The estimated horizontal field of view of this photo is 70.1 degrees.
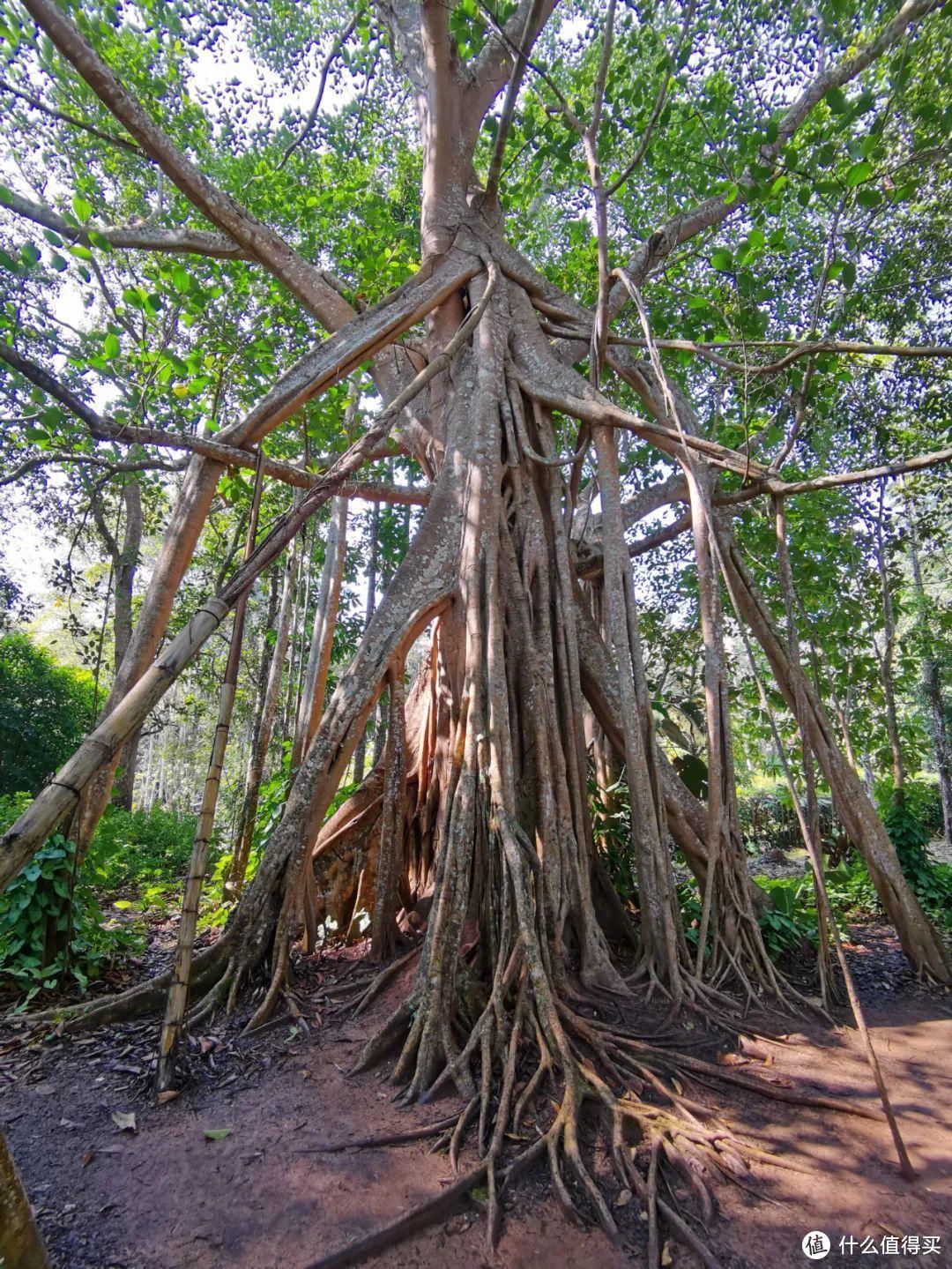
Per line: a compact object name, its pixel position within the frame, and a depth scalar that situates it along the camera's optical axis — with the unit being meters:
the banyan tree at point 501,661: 2.61
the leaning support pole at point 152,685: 1.58
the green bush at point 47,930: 3.32
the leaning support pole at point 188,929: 2.46
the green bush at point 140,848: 7.07
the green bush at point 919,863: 5.24
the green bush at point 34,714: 10.36
